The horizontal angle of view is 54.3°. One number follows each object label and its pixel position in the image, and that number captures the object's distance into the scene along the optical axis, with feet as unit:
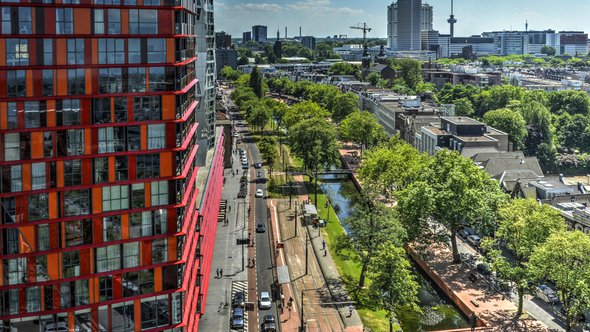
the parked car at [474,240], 262.34
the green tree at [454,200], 231.91
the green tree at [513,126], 454.81
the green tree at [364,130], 441.68
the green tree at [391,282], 177.37
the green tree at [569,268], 163.32
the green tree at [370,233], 202.69
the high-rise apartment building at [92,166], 123.34
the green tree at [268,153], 380.17
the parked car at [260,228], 276.62
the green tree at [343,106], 561.02
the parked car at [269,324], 181.82
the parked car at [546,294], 202.91
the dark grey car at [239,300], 195.72
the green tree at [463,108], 580.26
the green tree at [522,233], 184.38
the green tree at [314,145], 365.81
